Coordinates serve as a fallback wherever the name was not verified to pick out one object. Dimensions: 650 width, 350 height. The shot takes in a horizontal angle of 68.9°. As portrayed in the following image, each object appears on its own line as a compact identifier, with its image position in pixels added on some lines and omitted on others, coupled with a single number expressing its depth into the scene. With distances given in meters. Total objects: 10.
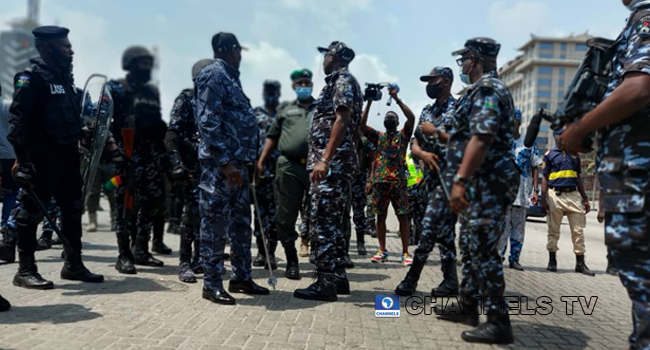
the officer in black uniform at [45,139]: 4.40
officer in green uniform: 5.29
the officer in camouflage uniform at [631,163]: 2.58
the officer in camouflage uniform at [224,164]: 4.19
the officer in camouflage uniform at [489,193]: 3.16
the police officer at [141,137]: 5.83
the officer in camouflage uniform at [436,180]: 4.12
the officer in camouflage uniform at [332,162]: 4.29
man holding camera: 6.52
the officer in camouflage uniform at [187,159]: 5.34
